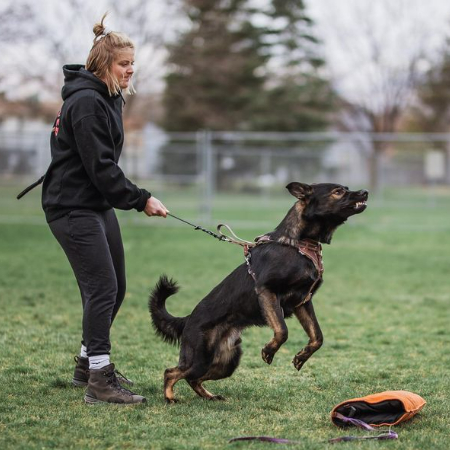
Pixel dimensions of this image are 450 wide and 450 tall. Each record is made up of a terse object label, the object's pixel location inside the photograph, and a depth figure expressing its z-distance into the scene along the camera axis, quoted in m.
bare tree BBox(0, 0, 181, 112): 23.33
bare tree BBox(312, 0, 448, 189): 40.16
